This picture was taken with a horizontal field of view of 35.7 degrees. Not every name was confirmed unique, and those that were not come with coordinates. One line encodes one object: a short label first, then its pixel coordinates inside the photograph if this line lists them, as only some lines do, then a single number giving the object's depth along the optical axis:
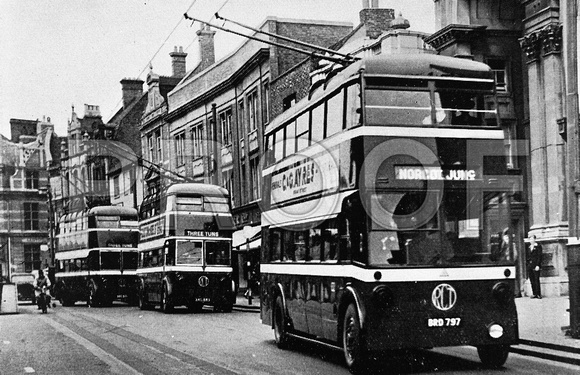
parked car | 53.28
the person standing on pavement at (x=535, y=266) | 25.86
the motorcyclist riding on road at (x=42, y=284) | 36.28
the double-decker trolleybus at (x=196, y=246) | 28.58
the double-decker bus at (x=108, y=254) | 38.38
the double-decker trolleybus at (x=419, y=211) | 11.96
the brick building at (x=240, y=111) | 40.81
